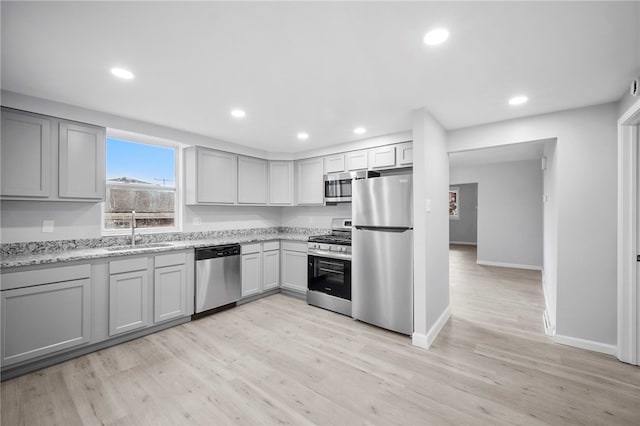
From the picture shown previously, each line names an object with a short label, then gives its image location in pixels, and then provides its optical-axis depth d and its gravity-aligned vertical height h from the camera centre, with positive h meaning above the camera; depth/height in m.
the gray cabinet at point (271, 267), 4.29 -0.89
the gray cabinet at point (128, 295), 2.71 -0.88
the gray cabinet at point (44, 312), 2.17 -0.87
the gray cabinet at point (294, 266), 4.23 -0.86
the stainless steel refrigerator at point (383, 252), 2.95 -0.46
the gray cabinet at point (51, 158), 2.40 +0.53
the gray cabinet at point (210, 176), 3.82 +0.55
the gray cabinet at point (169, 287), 3.05 -0.89
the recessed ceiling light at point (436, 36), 1.59 +1.10
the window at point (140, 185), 3.32 +0.37
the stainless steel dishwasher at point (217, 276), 3.46 -0.87
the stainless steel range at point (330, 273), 3.60 -0.86
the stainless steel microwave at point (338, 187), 4.09 +0.43
